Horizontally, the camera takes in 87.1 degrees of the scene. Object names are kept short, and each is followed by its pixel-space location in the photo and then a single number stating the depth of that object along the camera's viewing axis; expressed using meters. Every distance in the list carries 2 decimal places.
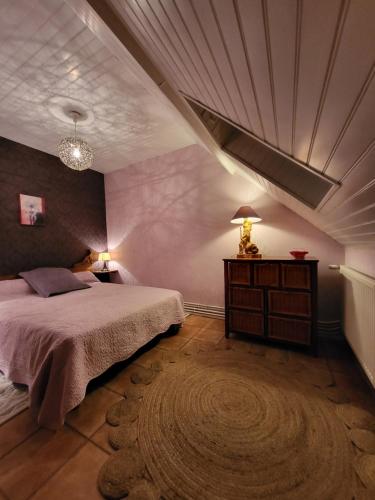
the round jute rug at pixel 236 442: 0.89
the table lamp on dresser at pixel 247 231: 2.22
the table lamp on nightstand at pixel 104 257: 3.55
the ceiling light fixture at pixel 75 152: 2.09
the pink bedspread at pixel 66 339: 1.20
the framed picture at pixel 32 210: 2.72
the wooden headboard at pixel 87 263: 3.28
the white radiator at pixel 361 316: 1.32
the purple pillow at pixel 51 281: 2.37
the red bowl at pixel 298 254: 1.97
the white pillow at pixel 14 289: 2.27
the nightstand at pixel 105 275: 3.50
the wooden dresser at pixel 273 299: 1.85
